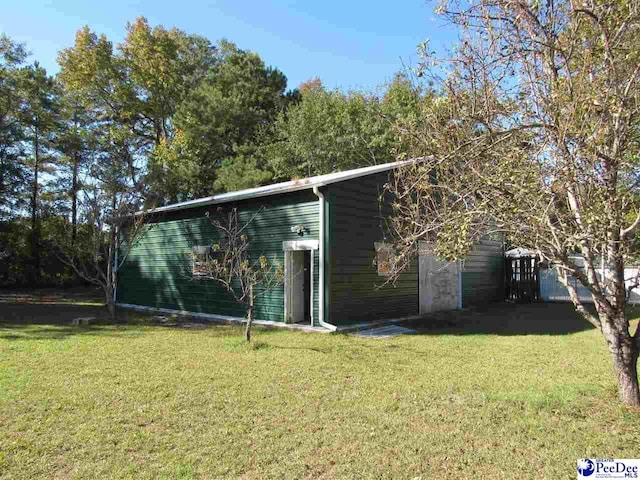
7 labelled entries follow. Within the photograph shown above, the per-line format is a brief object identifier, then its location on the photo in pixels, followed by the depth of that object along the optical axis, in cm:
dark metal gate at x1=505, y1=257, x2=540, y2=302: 1709
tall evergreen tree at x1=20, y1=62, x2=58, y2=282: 2247
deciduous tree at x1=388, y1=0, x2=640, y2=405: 371
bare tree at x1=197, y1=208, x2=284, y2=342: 1073
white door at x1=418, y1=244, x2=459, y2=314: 1276
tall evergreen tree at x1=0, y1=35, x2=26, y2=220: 1936
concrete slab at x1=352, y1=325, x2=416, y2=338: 936
